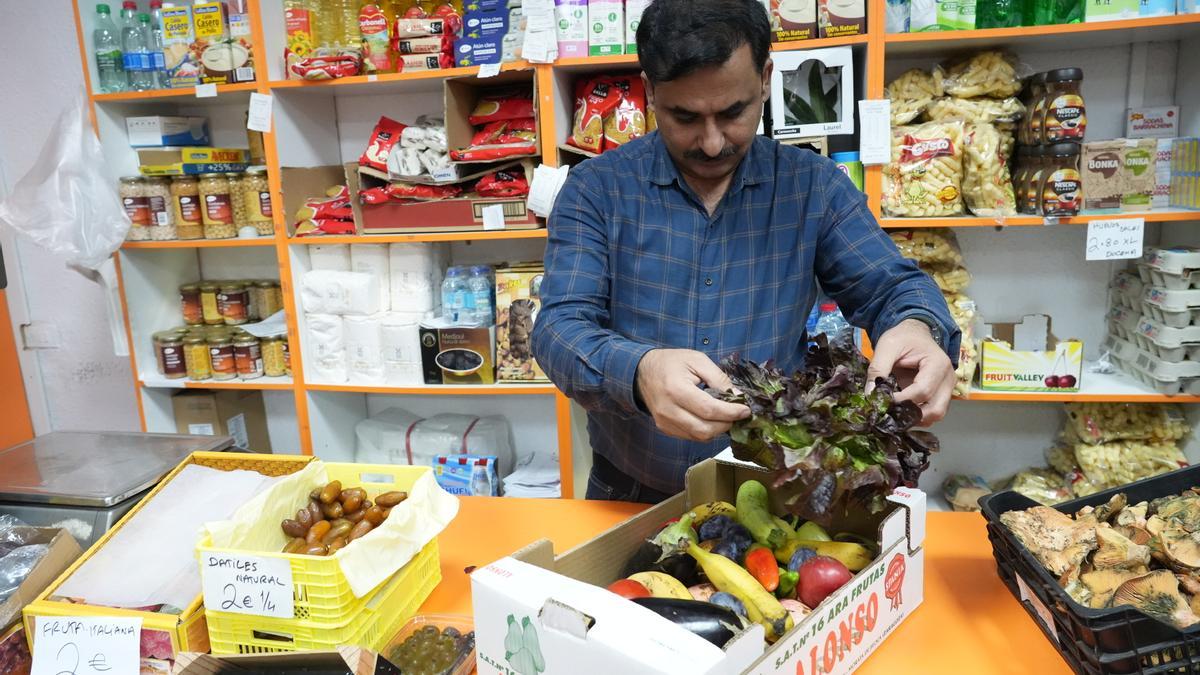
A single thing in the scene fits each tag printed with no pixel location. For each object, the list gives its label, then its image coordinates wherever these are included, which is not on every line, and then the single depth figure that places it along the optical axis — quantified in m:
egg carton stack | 2.26
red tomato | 0.98
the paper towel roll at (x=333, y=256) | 2.83
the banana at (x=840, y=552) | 1.10
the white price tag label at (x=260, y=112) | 2.67
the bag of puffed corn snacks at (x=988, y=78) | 2.40
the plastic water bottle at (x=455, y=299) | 2.78
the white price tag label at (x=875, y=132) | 2.32
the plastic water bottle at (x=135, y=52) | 2.81
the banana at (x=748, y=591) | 0.95
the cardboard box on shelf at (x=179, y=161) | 2.84
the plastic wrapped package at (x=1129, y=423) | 2.51
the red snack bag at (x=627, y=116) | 2.52
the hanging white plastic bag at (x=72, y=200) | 2.66
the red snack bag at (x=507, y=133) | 2.60
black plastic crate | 0.88
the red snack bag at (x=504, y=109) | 2.66
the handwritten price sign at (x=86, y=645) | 1.08
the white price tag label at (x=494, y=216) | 2.62
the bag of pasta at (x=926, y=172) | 2.37
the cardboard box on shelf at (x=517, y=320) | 2.70
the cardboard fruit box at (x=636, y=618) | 0.77
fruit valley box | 2.44
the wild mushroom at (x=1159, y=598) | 0.92
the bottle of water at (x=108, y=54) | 2.80
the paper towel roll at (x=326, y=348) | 2.84
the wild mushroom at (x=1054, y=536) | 1.02
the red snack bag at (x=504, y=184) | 2.61
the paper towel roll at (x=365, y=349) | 2.79
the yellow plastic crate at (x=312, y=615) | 1.05
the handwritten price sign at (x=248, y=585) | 1.06
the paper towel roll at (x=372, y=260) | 2.80
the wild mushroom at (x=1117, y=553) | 1.01
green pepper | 1.03
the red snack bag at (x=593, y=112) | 2.54
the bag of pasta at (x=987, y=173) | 2.35
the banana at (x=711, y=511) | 1.21
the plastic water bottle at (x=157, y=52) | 2.84
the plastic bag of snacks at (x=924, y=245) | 2.52
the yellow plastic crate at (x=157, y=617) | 1.10
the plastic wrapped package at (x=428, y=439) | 3.04
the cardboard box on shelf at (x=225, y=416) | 3.12
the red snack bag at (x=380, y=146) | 2.69
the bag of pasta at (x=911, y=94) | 2.47
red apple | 1.00
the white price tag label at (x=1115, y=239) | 2.29
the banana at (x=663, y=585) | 1.02
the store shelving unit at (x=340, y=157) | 2.36
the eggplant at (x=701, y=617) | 0.87
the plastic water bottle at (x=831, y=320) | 2.52
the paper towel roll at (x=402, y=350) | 2.77
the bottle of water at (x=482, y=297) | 2.77
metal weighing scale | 1.39
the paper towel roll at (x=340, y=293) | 2.76
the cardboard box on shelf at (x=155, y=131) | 2.90
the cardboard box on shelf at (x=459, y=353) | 2.73
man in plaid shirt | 1.48
